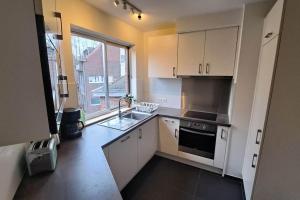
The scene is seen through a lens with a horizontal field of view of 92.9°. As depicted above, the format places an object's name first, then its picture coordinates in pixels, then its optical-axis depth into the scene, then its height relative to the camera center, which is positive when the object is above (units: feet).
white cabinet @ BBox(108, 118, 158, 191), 5.27 -3.06
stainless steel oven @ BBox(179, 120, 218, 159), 7.00 -2.87
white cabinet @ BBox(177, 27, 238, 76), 6.63 +1.46
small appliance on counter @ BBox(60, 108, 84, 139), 4.87 -1.52
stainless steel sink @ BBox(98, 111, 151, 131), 6.19 -1.95
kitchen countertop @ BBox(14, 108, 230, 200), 2.71 -2.14
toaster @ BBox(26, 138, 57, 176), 3.16 -1.76
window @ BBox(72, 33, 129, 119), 6.39 +0.38
